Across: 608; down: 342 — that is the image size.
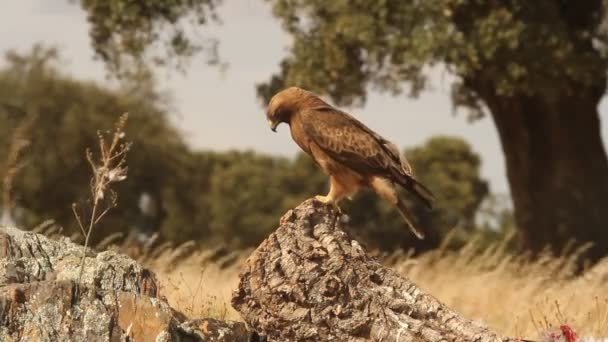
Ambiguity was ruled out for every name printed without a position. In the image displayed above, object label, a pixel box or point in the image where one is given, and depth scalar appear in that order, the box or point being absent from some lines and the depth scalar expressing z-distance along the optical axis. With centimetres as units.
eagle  1513
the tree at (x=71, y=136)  8350
